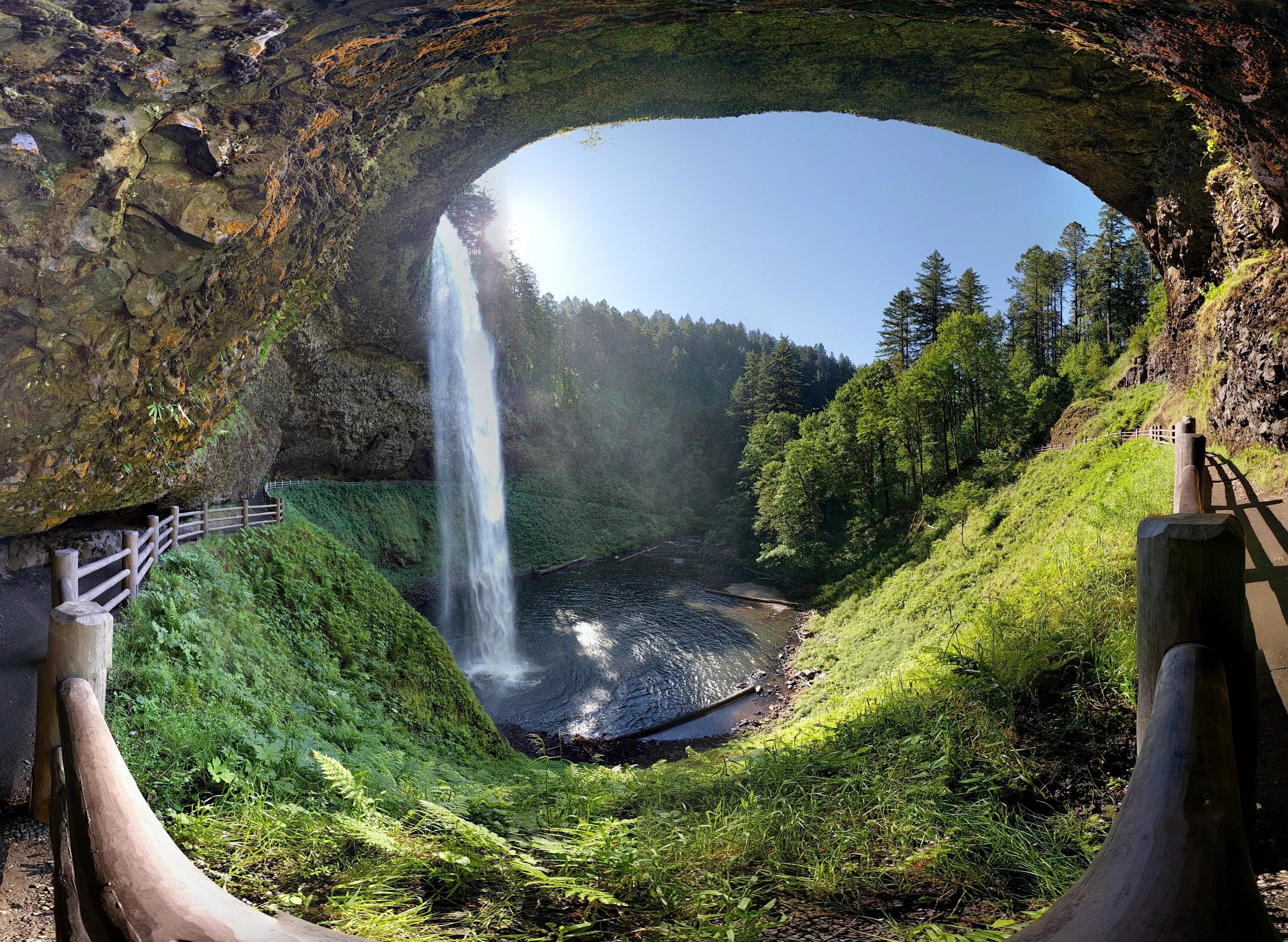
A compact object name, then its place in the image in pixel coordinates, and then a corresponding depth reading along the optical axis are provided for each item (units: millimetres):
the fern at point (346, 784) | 3373
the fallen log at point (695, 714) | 11203
